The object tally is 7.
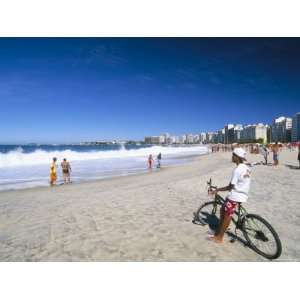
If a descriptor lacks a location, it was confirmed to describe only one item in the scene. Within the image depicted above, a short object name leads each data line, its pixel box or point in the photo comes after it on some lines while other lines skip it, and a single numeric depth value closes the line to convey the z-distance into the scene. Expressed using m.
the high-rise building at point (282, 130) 179.38
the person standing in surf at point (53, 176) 14.76
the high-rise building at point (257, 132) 191.00
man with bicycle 4.64
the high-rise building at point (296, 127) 158.31
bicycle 4.53
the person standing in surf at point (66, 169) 15.89
